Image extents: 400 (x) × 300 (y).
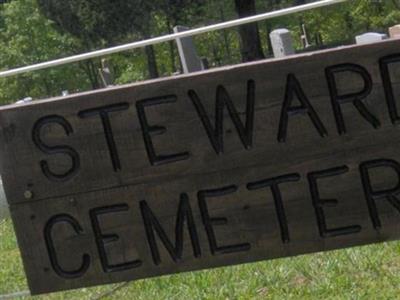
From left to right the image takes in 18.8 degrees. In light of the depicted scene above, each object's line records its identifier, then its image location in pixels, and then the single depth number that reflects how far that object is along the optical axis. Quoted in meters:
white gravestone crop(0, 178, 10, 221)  11.26
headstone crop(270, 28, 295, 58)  13.80
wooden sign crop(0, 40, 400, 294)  3.92
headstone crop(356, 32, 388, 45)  12.55
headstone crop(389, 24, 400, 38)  9.65
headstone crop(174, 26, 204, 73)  11.68
